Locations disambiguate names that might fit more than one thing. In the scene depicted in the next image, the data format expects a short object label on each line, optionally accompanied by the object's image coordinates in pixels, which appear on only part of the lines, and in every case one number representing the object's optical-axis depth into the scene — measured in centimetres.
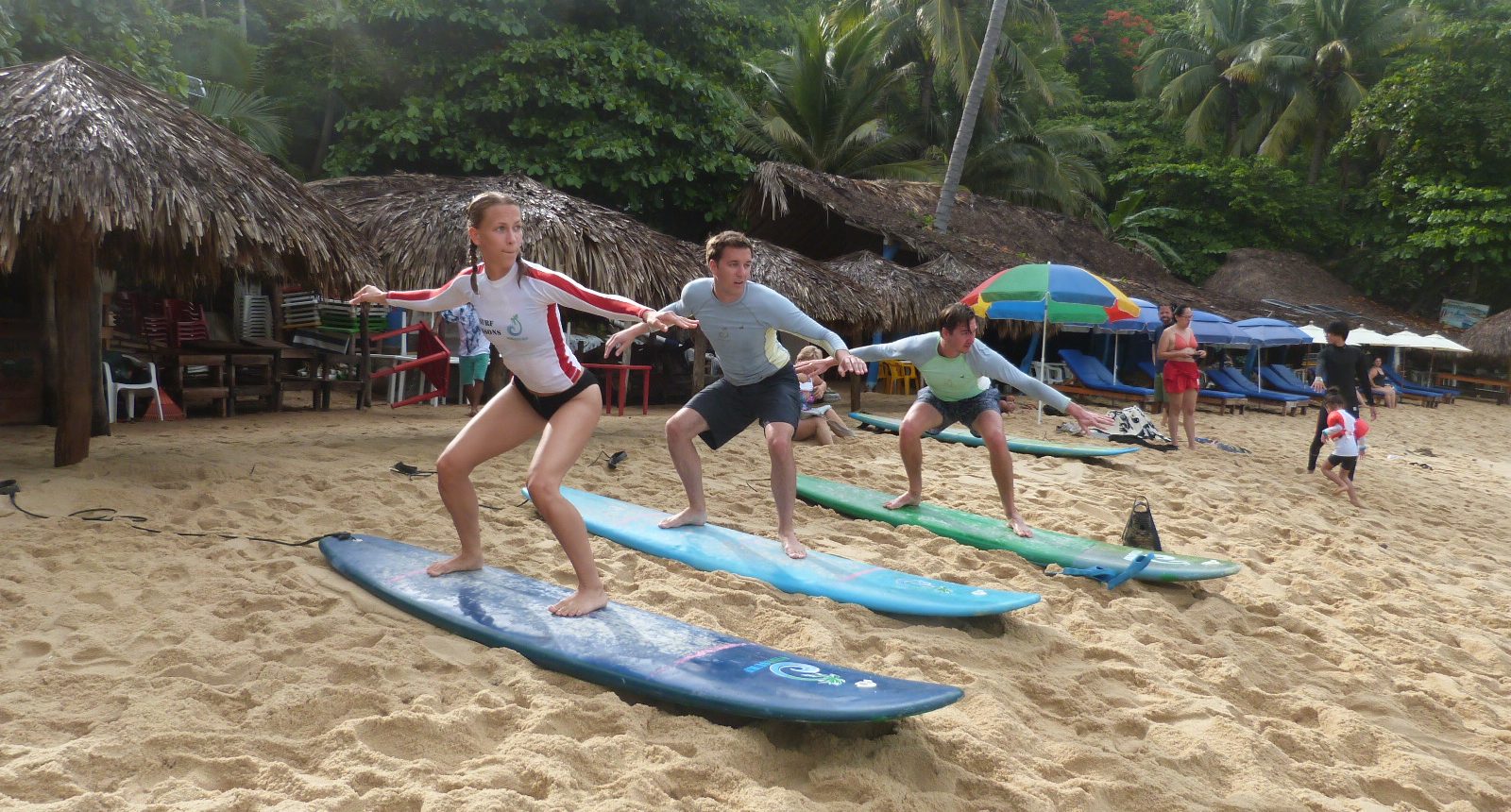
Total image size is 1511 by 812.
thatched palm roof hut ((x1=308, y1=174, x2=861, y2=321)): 852
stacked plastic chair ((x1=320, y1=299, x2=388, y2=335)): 1066
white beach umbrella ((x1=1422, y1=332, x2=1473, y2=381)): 1986
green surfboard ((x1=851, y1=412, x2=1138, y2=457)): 895
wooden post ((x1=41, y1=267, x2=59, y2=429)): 746
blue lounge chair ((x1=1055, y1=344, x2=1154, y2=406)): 1533
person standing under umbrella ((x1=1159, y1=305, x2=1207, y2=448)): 958
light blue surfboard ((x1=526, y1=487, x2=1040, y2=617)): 397
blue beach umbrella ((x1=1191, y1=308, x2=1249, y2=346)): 1548
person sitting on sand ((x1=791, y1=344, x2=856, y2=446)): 888
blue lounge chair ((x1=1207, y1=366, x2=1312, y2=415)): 1620
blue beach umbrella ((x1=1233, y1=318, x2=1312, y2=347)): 1581
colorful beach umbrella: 1080
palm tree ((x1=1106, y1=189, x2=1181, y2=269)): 2469
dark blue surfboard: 274
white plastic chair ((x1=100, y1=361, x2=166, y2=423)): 773
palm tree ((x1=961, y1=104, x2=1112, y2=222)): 2238
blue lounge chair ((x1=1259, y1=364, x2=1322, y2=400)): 1820
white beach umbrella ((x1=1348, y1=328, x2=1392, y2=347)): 1960
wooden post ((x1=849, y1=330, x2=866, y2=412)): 1215
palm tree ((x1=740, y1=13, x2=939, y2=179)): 2014
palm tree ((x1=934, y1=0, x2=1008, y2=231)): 1530
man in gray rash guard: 463
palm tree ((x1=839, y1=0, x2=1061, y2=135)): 1923
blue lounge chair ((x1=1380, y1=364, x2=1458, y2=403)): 2072
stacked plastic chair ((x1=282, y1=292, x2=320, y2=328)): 1073
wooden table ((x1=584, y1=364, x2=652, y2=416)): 1011
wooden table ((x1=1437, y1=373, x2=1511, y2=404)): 2227
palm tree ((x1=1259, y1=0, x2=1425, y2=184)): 2762
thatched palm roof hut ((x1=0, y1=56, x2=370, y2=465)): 512
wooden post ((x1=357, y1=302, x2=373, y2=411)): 978
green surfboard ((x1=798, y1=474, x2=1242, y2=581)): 482
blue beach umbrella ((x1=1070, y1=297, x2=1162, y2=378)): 1461
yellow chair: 1598
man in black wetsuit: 847
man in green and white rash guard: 542
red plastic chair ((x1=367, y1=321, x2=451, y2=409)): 985
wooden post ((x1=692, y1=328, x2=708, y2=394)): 1092
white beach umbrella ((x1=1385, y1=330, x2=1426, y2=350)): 1978
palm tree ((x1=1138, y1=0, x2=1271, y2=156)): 2889
